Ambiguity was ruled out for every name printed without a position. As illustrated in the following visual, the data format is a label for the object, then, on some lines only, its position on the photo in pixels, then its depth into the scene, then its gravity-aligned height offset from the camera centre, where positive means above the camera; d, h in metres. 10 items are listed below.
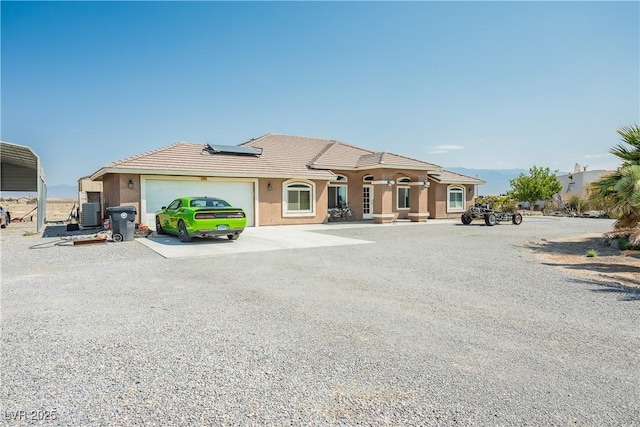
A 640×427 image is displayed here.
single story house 17.19 +1.35
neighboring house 51.56 +3.52
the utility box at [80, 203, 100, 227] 18.89 -0.36
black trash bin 13.45 -0.51
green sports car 12.55 -0.41
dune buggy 21.64 -0.68
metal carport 17.56 +2.43
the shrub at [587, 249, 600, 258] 10.73 -1.43
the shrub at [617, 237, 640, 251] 11.77 -1.34
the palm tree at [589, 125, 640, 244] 10.41 +0.43
